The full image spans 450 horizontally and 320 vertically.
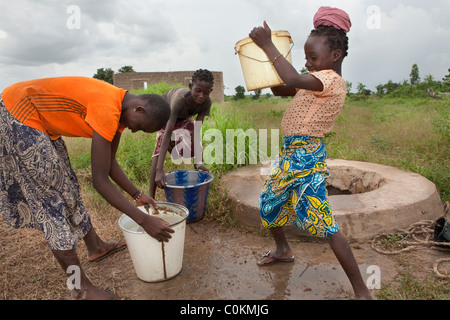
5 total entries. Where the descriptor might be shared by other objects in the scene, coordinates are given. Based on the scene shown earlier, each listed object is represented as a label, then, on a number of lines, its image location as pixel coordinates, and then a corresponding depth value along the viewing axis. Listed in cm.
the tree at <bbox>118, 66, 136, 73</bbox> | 2686
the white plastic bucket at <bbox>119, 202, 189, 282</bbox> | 181
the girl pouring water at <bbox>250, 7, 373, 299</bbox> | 152
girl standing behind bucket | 270
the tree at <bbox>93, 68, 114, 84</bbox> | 2492
